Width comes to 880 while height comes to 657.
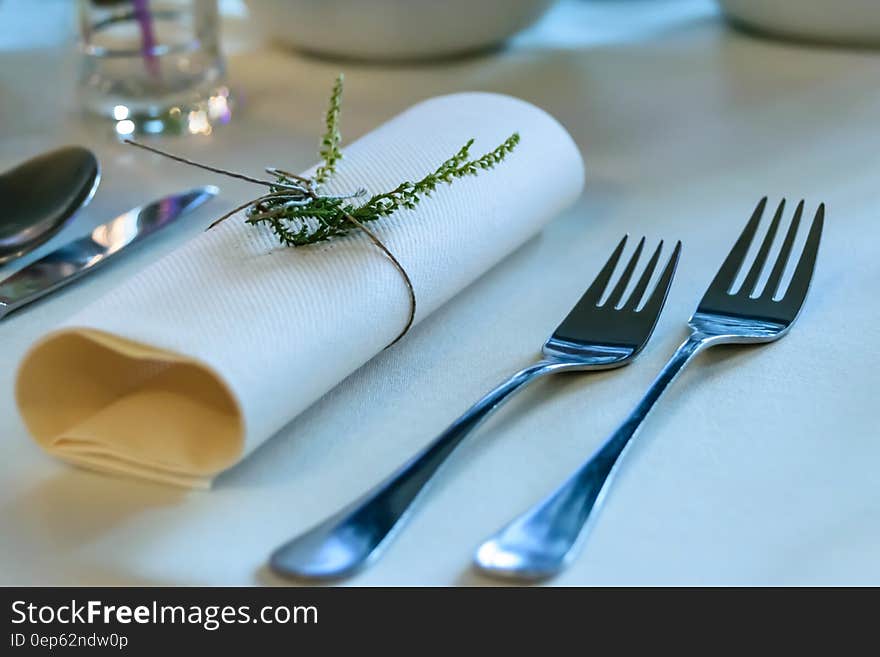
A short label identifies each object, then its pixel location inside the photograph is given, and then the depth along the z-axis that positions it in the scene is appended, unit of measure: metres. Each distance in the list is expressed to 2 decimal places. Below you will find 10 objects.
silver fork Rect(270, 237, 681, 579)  0.51
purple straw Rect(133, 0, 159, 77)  0.76
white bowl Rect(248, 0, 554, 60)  0.80
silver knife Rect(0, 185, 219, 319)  0.61
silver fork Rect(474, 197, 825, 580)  0.51
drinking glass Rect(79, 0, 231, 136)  0.75
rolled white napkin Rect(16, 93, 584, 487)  0.53
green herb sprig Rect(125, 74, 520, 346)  0.58
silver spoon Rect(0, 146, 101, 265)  0.64
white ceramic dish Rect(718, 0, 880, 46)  0.81
